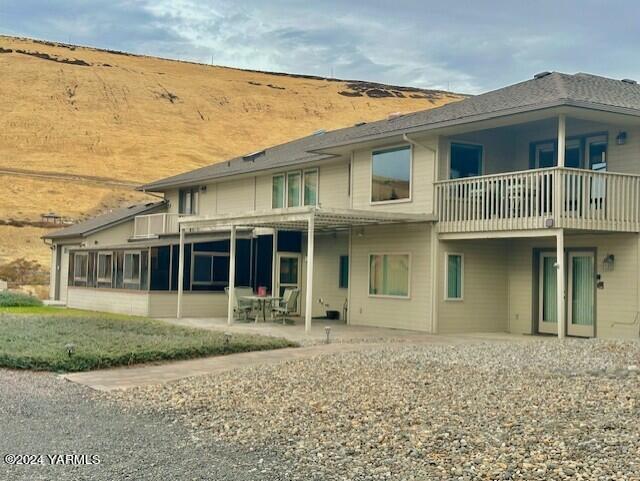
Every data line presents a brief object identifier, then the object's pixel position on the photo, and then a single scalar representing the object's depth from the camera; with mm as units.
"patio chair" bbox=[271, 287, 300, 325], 20806
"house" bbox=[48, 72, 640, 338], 16328
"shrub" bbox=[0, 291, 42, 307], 25797
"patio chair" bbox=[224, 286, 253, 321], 21594
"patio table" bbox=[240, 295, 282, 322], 20716
